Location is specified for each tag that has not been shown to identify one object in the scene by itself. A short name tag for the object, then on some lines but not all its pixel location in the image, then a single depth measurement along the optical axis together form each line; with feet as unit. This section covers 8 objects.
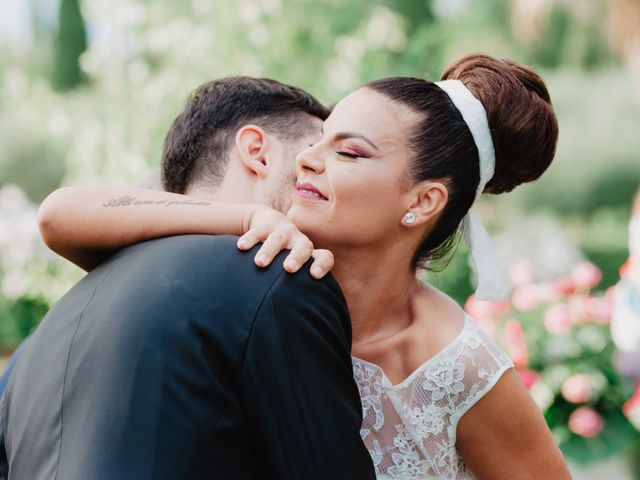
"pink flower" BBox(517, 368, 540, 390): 18.26
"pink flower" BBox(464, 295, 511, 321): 19.79
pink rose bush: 17.92
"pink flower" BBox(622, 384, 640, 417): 17.41
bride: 8.11
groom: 6.10
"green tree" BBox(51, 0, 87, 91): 48.39
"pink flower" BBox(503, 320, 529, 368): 18.58
